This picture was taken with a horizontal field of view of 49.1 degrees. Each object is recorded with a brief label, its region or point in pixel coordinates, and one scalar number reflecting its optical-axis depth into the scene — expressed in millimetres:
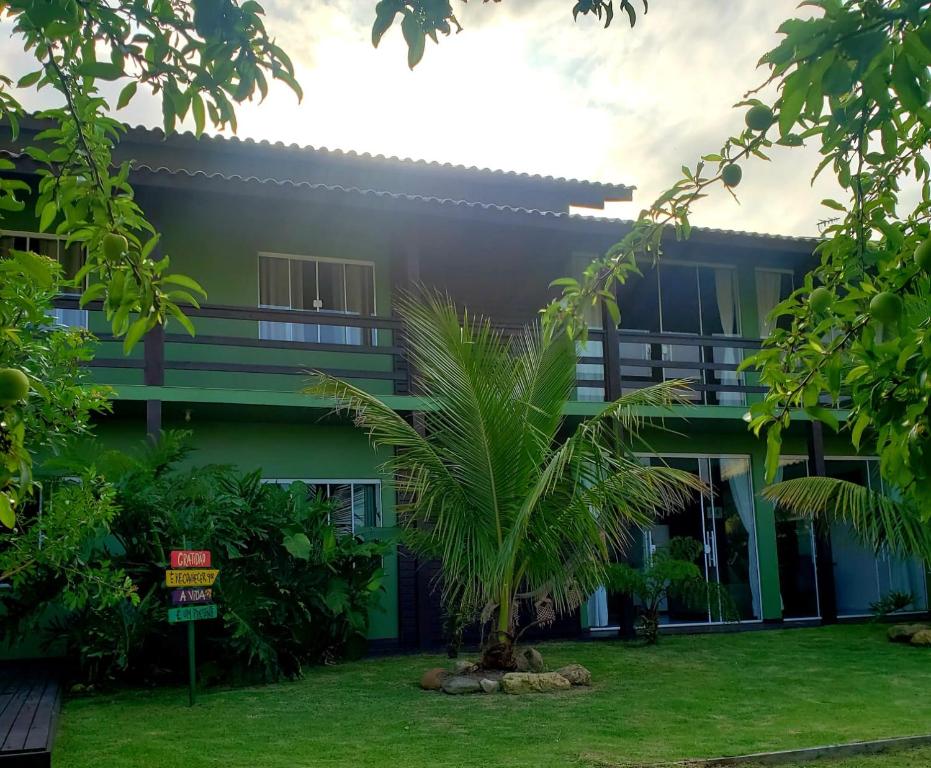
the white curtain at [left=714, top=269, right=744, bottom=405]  15367
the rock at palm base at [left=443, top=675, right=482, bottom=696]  8672
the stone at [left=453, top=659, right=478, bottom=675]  9142
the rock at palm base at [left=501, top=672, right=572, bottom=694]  8670
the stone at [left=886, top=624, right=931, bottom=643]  11969
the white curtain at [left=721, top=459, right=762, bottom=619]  14516
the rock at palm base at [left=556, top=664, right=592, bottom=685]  9086
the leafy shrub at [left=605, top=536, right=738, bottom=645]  11625
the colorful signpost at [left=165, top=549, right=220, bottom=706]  8156
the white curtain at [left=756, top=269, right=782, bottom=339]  15547
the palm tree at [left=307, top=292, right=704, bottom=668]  9023
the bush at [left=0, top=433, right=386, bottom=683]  8883
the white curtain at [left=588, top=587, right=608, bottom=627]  13570
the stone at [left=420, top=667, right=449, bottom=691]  9016
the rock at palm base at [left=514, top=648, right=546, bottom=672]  9484
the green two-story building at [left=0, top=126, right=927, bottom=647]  11844
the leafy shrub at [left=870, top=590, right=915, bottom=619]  14203
